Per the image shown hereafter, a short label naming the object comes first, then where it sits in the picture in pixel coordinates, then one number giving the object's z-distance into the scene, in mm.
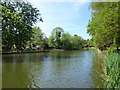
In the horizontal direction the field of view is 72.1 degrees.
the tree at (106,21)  7199
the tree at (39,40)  31766
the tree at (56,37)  39710
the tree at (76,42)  48460
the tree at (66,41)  42422
